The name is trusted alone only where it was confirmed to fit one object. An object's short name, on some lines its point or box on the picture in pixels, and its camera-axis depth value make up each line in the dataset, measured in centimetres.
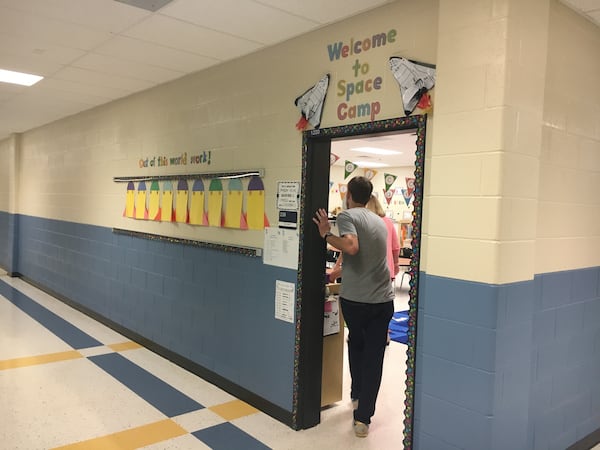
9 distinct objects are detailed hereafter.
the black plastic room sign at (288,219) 322
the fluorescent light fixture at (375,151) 914
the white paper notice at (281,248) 323
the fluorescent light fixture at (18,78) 454
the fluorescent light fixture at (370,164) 1193
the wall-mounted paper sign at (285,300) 325
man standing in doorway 313
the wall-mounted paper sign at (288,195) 321
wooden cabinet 354
